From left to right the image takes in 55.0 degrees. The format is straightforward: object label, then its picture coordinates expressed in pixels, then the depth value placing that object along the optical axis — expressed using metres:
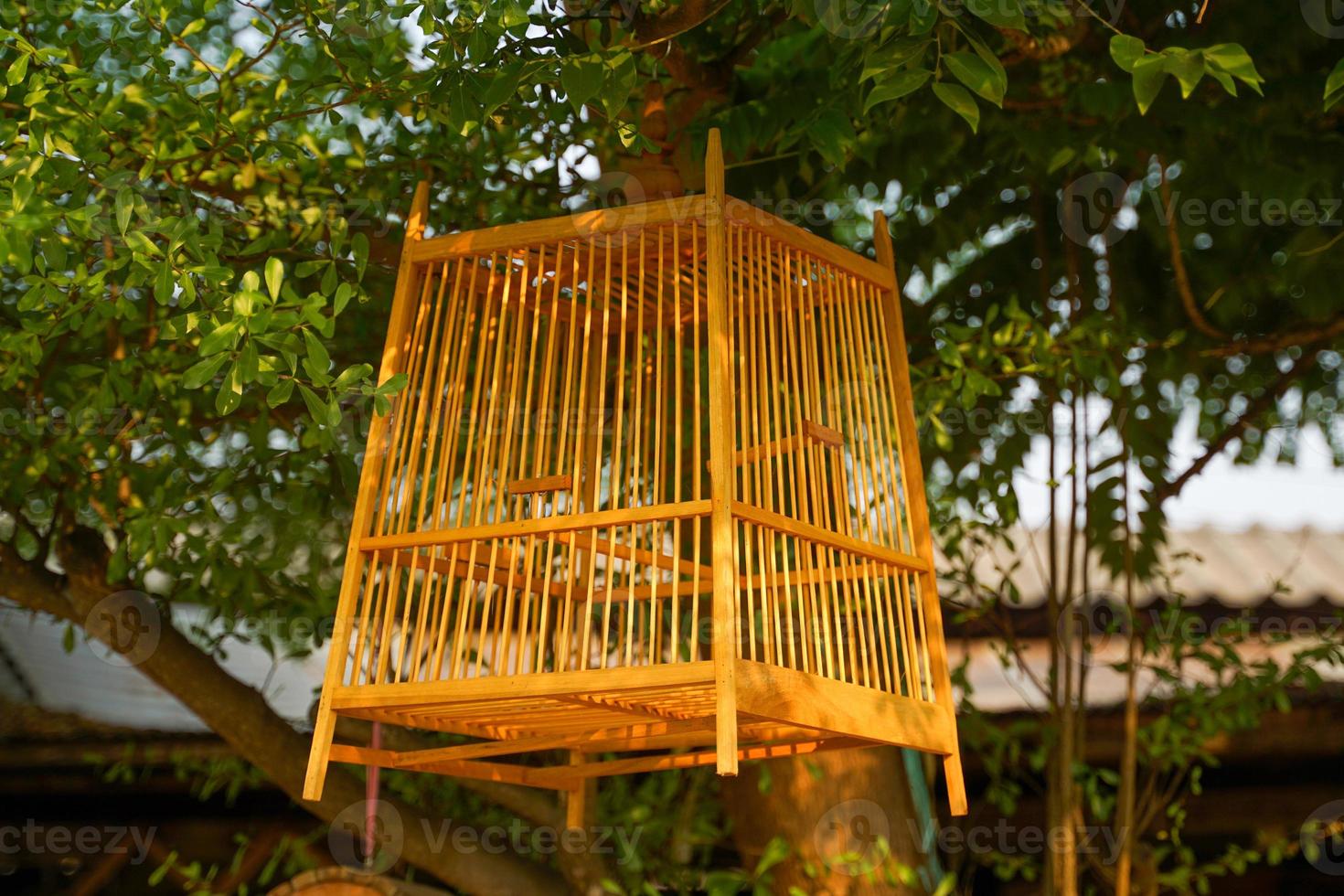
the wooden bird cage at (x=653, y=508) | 2.05
